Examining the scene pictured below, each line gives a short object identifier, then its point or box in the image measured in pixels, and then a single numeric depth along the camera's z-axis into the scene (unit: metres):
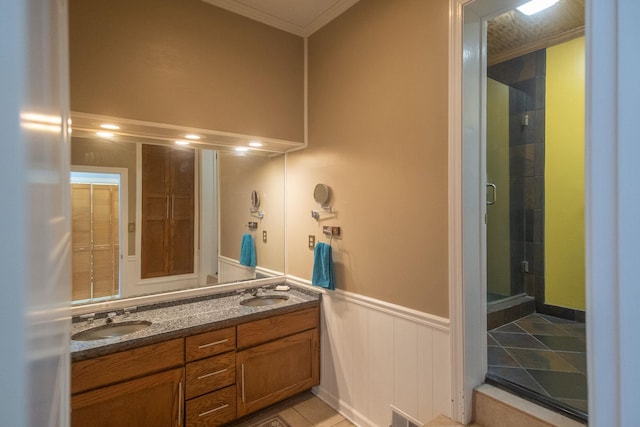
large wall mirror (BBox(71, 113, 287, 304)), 2.02
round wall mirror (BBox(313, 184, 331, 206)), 2.36
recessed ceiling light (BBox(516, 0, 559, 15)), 2.18
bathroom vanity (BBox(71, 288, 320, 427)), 1.60
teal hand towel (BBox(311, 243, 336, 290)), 2.32
